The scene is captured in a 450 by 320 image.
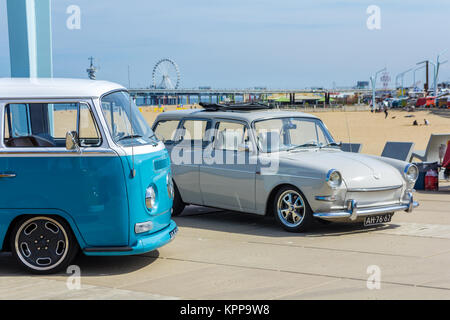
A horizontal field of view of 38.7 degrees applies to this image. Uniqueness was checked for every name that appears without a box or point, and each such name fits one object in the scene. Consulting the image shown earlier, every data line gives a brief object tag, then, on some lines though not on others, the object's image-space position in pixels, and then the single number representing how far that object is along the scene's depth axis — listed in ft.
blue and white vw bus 20.39
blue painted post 33.96
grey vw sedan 26.89
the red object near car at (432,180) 41.52
